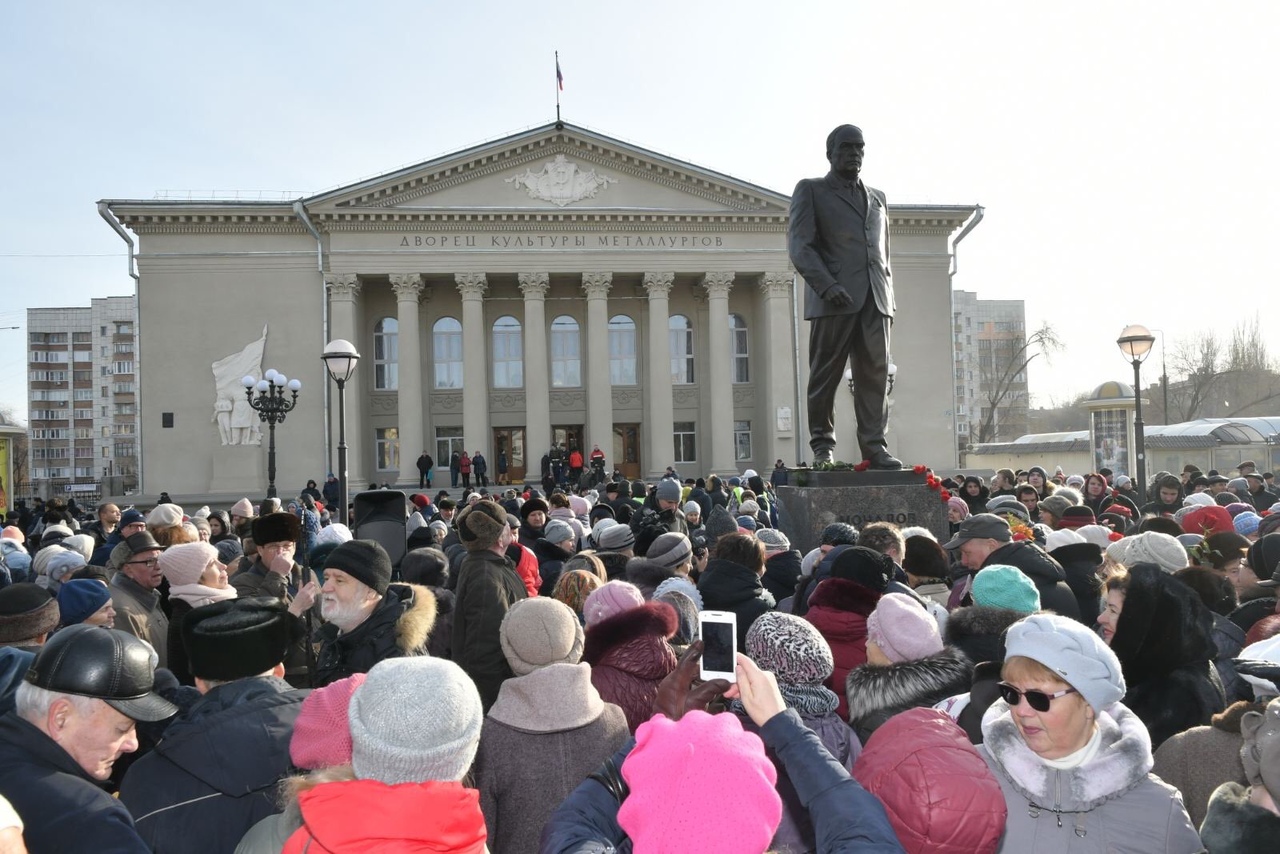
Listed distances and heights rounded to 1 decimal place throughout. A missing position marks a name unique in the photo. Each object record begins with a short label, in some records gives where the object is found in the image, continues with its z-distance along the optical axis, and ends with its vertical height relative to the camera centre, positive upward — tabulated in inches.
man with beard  163.8 -33.2
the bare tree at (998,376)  3478.8 +213.3
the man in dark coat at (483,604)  186.5 -35.7
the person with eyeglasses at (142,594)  205.6 -36.3
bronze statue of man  319.0 +58.7
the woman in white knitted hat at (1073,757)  94.0 -36.3
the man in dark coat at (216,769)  103.0 -38.9
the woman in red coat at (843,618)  159.9 -34.0
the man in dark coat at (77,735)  91.0 -33.2
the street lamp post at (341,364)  474.0 +44.3
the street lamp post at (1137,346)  555.2 +51.5
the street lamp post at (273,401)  653.3 +33.2
